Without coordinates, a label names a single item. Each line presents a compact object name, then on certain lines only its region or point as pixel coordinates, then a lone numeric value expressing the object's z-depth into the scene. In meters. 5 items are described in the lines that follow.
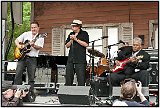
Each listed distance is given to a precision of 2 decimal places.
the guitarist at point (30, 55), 5.29
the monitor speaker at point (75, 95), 4.50
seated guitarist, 5.19
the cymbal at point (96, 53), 6.46
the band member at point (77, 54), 5.25
